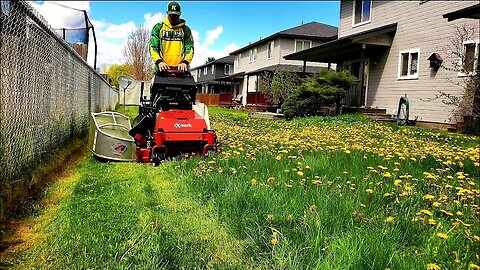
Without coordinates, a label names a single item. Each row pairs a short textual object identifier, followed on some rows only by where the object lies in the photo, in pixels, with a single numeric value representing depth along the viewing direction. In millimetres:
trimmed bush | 17688
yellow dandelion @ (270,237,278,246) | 2521
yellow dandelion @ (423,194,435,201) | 3379
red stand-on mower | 5914
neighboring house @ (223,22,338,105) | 34188
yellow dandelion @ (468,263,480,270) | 2336
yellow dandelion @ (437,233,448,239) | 2590
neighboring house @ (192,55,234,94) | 58000
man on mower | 6716
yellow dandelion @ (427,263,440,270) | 2198
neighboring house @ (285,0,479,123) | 15086
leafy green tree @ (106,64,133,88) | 44775
